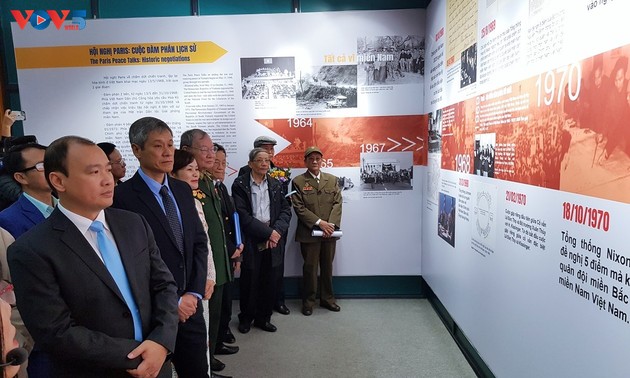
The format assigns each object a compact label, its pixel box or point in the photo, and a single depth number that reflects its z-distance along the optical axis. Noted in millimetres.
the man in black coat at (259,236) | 3260
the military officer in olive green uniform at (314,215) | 3762
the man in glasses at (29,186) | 1660
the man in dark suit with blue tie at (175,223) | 1767
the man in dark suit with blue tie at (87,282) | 1116
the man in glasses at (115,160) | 2674
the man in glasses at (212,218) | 2398
